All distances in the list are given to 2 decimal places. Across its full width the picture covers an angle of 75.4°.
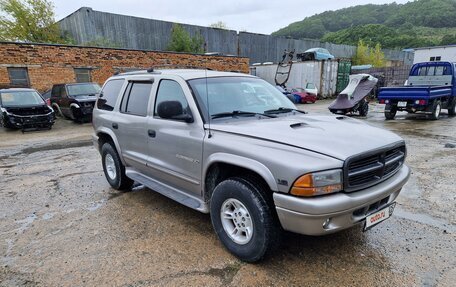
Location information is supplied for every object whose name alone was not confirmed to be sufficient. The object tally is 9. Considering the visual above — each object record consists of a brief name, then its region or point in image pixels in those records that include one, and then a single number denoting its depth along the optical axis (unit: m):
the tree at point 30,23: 24.72
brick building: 14.60
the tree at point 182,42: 26.56
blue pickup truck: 10.75
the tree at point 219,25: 60.59
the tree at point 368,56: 42.25
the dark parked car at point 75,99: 12.41
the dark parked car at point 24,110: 10.88
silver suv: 2.28
